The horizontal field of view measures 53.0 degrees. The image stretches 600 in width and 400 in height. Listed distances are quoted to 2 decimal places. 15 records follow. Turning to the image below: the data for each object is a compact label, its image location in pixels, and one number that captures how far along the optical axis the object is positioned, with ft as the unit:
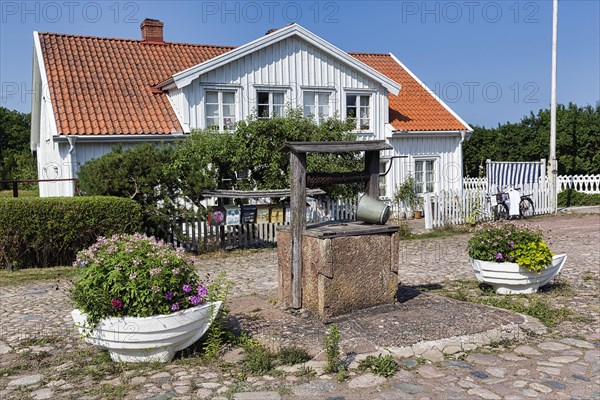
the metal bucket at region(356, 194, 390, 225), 24.81
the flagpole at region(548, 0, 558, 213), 73.87
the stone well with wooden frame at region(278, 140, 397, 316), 23.66
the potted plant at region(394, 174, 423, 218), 69.21
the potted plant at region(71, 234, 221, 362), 18.17
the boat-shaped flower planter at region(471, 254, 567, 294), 27.78
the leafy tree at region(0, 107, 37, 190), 177.73
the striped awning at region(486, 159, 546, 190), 69.51
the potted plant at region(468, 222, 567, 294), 27.45
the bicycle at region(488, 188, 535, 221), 64.51
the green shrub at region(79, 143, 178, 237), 43.47
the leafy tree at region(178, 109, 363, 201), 44.98
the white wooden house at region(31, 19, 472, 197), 55.72
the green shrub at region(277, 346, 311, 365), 18.81
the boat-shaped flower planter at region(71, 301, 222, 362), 18.13
